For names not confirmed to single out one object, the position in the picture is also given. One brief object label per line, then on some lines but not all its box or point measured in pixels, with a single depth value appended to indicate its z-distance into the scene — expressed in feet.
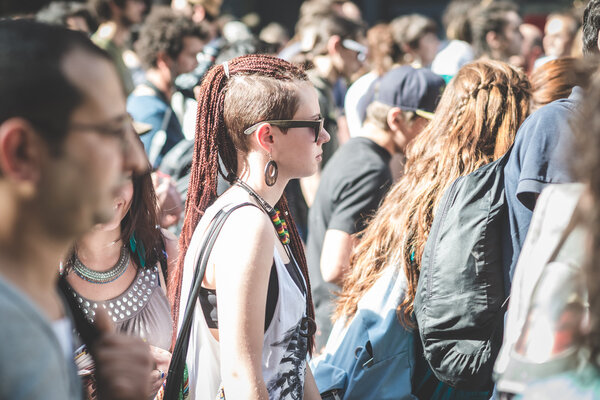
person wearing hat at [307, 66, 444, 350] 11.11
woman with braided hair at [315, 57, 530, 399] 8.38
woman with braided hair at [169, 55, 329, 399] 6.12
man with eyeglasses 3.63
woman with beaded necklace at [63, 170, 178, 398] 7.60
